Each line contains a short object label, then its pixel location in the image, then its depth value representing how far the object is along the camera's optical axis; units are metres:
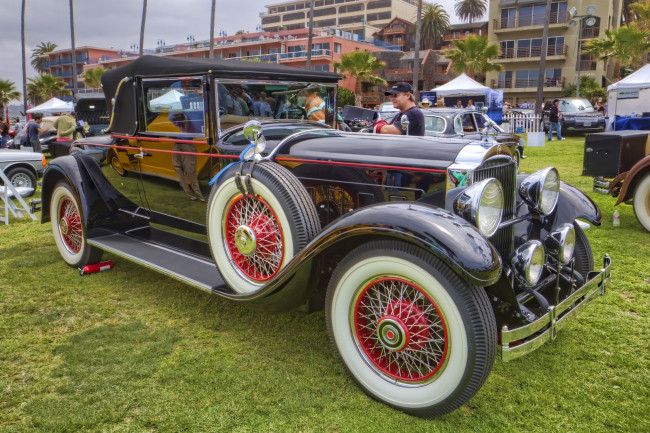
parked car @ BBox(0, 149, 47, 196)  9.33
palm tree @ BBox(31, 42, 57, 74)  84.81
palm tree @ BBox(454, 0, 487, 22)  63.28
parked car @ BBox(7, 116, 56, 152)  14.28
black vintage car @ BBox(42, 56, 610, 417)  2.27
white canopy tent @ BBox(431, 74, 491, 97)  19.78
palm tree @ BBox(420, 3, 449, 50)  60.84
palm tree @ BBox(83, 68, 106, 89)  49.12
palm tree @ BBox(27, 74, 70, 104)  49.06
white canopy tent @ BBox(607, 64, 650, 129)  17.33
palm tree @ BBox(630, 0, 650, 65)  30.40
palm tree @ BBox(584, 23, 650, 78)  28.78
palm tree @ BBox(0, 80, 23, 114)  48.09
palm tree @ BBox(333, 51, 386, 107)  37.88
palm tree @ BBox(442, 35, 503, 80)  31.05
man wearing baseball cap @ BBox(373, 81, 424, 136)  4.61
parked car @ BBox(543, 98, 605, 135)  18.69
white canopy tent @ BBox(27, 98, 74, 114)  23.56
